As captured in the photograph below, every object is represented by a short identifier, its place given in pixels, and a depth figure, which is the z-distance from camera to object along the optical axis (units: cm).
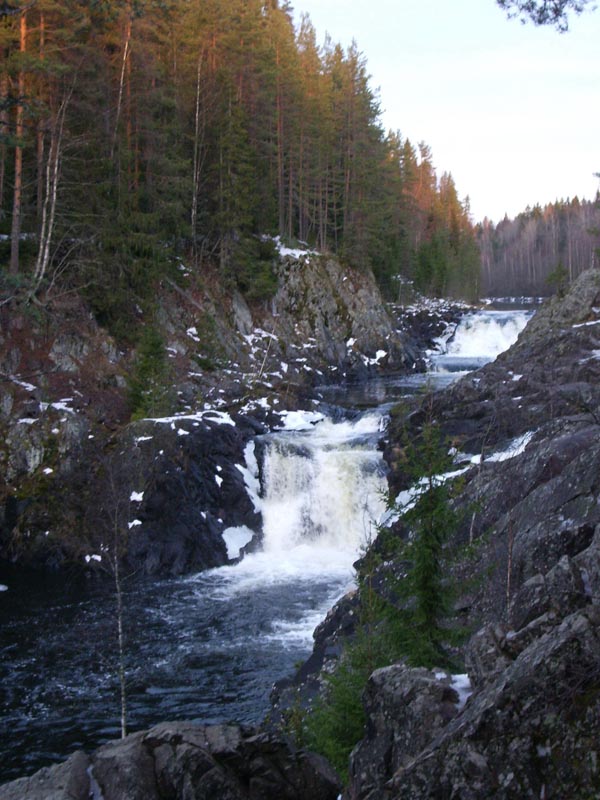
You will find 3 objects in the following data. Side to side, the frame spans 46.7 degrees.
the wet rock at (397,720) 589
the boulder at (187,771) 658
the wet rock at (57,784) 659
